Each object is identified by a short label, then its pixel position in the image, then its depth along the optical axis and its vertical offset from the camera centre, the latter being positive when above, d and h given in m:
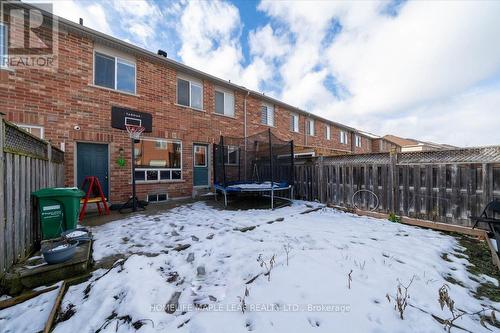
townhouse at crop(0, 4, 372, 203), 5.84 +2.18
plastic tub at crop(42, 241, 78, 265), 2.50 -1.02
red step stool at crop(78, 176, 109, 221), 5.49 -0.79
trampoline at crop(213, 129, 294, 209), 7.47 +0.14
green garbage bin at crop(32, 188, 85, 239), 3.29 -0.66
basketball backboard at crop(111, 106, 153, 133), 7.06 +1.86
